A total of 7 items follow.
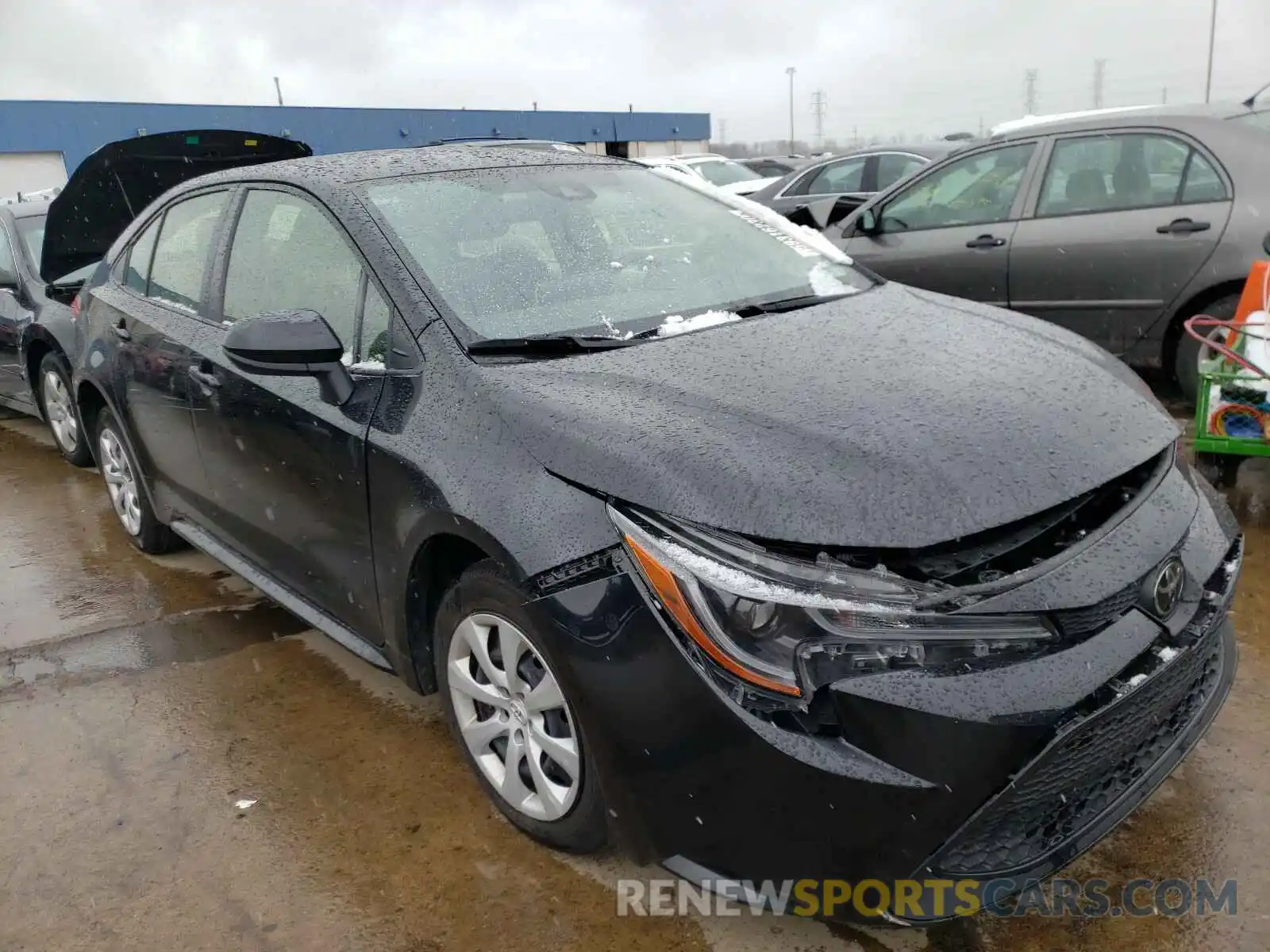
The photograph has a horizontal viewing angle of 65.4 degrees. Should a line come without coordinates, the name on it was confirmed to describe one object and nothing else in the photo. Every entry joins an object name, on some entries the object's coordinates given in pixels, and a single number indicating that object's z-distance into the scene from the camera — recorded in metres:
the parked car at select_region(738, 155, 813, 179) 19.09
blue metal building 27.00
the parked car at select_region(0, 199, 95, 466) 5.90
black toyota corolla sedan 1.75
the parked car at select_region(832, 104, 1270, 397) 4.89
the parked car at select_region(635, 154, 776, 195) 14.42
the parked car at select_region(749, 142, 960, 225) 10.79
